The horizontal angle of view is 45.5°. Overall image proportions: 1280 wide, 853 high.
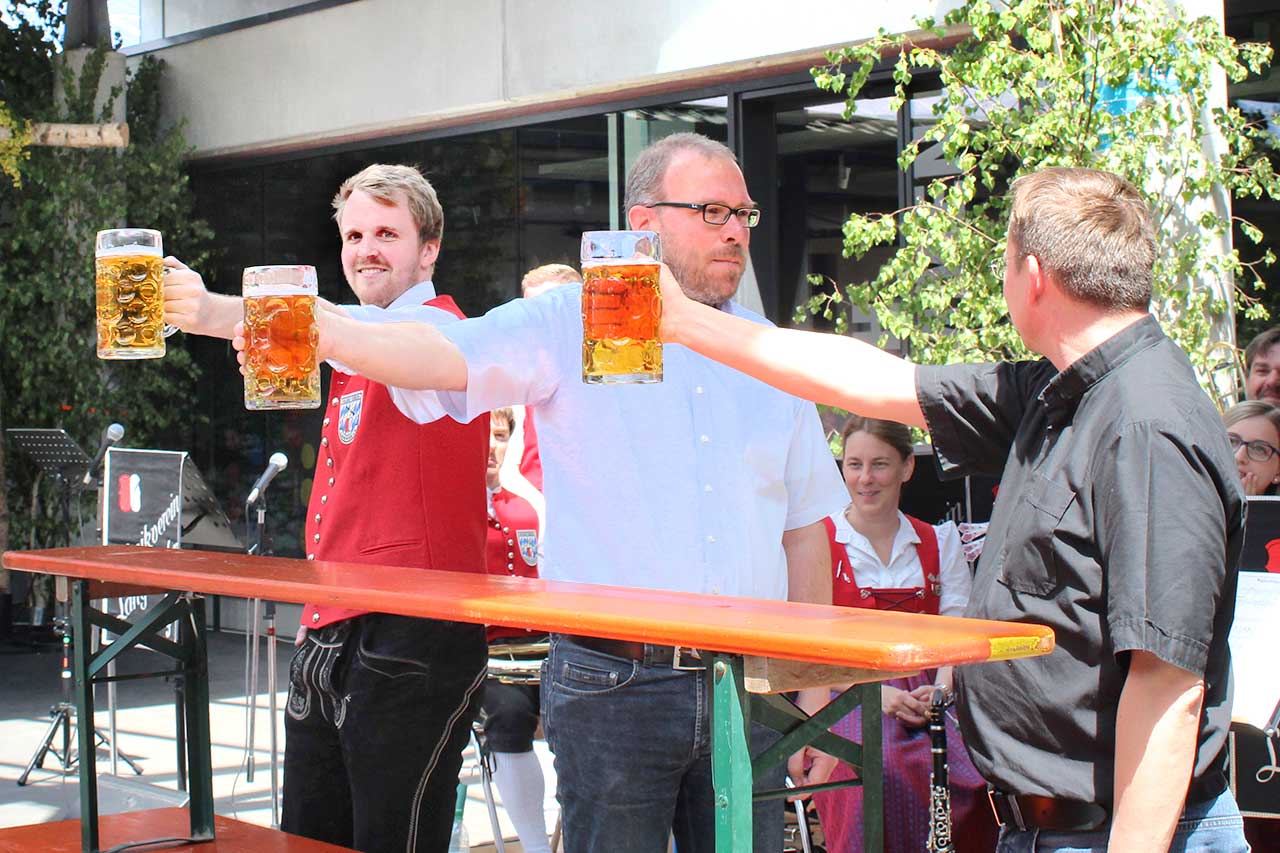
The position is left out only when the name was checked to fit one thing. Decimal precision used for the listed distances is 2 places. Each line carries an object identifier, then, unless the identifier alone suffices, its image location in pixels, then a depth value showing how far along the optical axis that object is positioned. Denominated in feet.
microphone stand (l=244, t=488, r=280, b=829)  17.49
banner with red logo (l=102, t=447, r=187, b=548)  20.27
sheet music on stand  11.06
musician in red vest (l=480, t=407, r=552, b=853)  15.20
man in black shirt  6.41
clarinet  10.77
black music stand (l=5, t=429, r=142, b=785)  21.24
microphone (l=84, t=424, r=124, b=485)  22.58
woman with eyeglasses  14.57
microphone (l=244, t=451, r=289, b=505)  19.76
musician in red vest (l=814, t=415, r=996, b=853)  12.82
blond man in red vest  9.70
